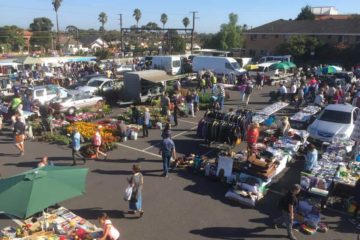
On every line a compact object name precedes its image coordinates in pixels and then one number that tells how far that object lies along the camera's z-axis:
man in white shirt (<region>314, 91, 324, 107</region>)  21.36
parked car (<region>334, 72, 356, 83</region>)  30.66
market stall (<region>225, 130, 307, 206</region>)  10.89
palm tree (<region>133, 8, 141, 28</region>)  124.41
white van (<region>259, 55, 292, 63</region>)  43.91
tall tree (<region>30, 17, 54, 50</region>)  91.50
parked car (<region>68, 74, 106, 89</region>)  27.55
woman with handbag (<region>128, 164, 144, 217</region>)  9.54
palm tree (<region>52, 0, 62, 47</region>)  87.37
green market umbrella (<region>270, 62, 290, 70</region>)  36.38
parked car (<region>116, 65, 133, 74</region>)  41.42
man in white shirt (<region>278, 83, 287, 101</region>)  24.98
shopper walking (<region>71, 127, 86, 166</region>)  13.64
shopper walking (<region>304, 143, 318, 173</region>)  11.88
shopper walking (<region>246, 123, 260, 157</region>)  13.94
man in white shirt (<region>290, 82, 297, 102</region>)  24.72
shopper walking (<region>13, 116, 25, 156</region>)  14.86
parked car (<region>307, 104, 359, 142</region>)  15.51
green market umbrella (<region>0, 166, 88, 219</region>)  7.46
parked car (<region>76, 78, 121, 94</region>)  25.12
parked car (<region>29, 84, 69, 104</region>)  21.88
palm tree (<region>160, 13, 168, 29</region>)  134.25
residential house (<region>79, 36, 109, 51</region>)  109.66
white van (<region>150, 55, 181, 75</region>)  37.34
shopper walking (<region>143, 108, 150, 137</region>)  16.91
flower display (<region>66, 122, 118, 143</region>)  16.45
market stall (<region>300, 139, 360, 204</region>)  10.80
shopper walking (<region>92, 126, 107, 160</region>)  14.37
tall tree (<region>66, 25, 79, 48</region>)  109.15
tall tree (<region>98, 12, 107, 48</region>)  127.12
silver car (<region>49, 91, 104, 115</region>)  20.59
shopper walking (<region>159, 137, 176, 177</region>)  12.24
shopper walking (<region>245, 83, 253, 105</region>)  24.42
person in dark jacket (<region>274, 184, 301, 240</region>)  8.66
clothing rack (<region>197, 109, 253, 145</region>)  15.06
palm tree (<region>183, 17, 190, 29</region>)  129.12
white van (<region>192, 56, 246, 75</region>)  35.38
